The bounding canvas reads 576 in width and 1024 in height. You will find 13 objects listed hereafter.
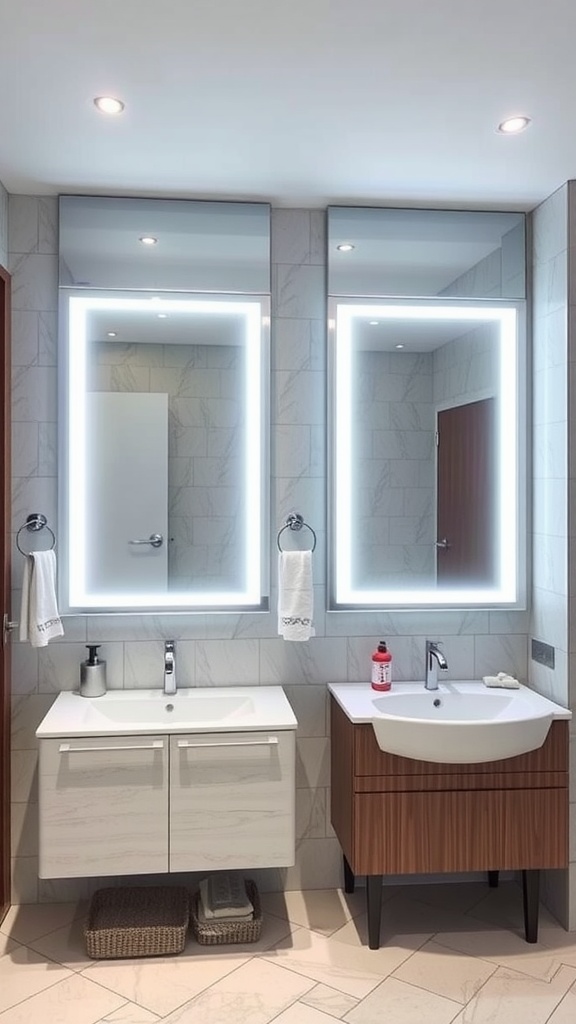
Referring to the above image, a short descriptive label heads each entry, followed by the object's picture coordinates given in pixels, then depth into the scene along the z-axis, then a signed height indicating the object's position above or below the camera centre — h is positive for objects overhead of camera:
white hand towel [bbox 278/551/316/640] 2.78 -0.29
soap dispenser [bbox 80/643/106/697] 2.76 -0.57
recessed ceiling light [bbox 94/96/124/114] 2.13 +1.13
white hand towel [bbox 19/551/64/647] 2.65 -0.30
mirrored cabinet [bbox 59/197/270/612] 2.84 +0.41
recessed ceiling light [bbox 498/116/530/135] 2.25 +1.13
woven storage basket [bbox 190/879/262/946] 2.55 -1.36
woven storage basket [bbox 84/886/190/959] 2.48 -1.32
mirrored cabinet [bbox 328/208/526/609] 2.95 +0.41
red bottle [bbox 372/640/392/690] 2.85 -0.56
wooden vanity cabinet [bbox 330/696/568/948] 2.49 -0.95
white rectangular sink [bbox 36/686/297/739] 2.54 -0.66
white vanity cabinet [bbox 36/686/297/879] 2.42 -0.88
